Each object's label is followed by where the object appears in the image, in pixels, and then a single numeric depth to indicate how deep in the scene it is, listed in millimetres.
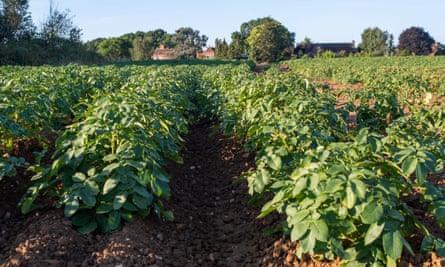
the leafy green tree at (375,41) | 81388
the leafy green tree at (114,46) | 79569
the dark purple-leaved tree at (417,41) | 75750
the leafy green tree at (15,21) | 34469
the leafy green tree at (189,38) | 93875
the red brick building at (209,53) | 101588
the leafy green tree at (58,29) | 40281
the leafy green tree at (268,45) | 73125
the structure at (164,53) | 87175
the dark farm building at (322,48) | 85788
